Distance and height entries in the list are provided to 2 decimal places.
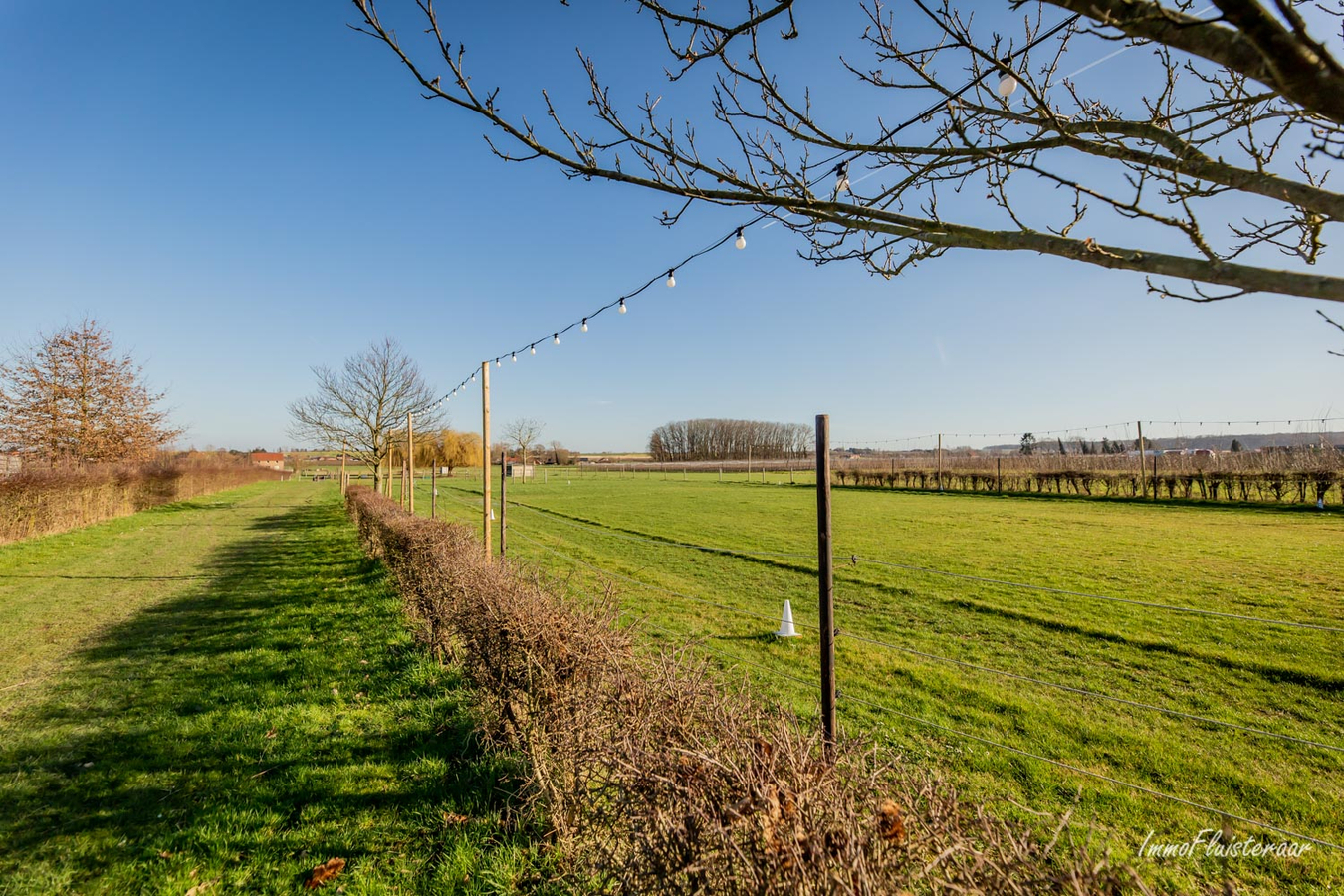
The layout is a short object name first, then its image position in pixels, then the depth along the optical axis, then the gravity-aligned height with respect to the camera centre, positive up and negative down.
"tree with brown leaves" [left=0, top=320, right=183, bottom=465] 20.66 +2.26
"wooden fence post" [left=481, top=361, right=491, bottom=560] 8.35 +0.41
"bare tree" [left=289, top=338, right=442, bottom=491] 20.70 +1.80
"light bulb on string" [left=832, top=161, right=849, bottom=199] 2.34 +1.18
